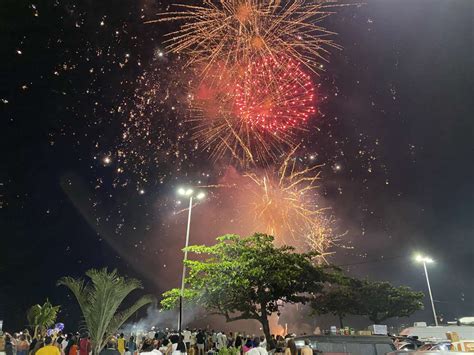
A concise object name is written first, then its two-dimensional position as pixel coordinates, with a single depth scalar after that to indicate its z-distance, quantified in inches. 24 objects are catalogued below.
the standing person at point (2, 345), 569.4
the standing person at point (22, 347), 532.1
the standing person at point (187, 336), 768.7
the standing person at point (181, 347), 494.5
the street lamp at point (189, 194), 738.2
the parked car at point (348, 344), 394.0
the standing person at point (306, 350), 376.6
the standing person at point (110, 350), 352.5
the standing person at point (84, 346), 556.7
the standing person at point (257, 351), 344.5
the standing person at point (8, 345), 634.7
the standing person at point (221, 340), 756.3
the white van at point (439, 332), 1044.2
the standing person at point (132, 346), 671.3
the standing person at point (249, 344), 435.2
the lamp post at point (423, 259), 1351.4
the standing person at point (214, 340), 791.7
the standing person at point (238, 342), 638.7
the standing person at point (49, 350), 330.5
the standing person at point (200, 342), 726.5
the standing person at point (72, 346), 493.4
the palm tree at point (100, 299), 532.4
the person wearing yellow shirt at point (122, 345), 610.7
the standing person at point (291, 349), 383.9
